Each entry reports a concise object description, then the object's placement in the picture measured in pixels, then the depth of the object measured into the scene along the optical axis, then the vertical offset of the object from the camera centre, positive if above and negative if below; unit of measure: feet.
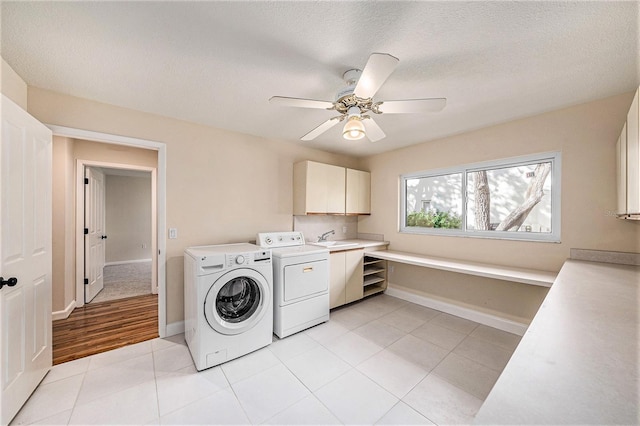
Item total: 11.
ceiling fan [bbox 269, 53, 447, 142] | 4.80 +2.57
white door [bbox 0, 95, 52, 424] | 4.83 -0.98
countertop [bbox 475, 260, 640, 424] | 1.80 -1.51
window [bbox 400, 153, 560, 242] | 8.41 +0.51
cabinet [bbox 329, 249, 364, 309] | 10.42 -2.92
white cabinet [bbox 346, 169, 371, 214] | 12.91 +1.11
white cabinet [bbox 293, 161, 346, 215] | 11.32 +1.15
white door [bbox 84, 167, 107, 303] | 11.17 -1.03
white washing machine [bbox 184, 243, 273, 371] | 6.84 -2.82
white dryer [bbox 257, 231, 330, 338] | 8.46 -2.76
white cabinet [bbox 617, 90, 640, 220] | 4.61 +0.98
